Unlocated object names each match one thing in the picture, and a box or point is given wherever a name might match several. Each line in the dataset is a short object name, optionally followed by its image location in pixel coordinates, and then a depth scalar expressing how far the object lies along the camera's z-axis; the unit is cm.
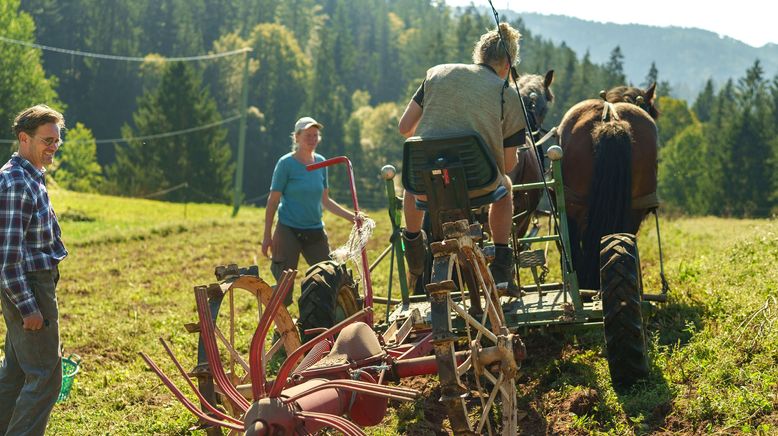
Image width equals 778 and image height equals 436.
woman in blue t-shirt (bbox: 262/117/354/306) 841
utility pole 3350
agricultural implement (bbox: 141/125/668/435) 424
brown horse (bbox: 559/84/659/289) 793
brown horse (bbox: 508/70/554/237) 921
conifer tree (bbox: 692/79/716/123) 11656
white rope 652
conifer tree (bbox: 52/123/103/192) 7375
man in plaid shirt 510
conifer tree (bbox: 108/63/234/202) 6694
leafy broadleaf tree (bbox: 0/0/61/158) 5634
